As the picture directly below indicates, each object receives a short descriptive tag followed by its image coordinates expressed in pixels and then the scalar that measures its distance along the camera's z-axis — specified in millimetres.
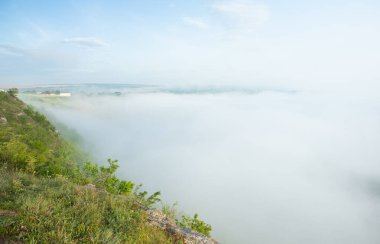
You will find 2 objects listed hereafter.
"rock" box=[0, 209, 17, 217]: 6757
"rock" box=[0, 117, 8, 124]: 21898
